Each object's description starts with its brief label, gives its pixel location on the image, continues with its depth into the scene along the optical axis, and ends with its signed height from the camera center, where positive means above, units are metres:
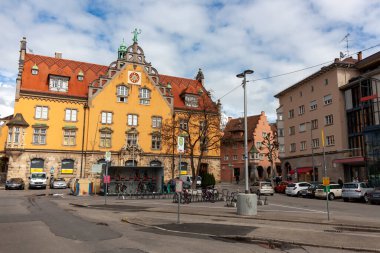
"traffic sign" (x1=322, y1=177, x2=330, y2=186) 16.53 -0.03
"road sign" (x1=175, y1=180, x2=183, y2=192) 14.84 -0.28
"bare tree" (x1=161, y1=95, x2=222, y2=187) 40.97 +6.32
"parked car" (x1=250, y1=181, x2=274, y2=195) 39.76 -0.90
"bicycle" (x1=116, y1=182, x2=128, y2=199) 34.91 -0.88
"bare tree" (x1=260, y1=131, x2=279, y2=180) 61.91 +6.67
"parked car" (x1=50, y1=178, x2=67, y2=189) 44.31 -0.69
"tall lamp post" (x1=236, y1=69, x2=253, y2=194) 19.16 +3.92
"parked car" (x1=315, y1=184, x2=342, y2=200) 34.58 -1.12
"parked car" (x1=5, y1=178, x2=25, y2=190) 41.66 -0.68
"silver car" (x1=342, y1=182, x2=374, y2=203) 30.61 -0.83
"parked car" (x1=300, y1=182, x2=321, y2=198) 36.62 -1.15
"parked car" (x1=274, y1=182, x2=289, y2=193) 44.88 -0.90
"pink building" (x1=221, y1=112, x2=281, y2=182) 75.56 +5.32
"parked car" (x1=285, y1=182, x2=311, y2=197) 39.09 -0.85
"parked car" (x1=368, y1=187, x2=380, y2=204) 27.94 -1.19
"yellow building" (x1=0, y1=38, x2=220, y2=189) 47.22 +8.73
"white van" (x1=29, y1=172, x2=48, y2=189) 43.25 -0.21
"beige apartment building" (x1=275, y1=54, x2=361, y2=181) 47.00 +8.15
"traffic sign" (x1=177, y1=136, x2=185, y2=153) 16.97 +1.60
